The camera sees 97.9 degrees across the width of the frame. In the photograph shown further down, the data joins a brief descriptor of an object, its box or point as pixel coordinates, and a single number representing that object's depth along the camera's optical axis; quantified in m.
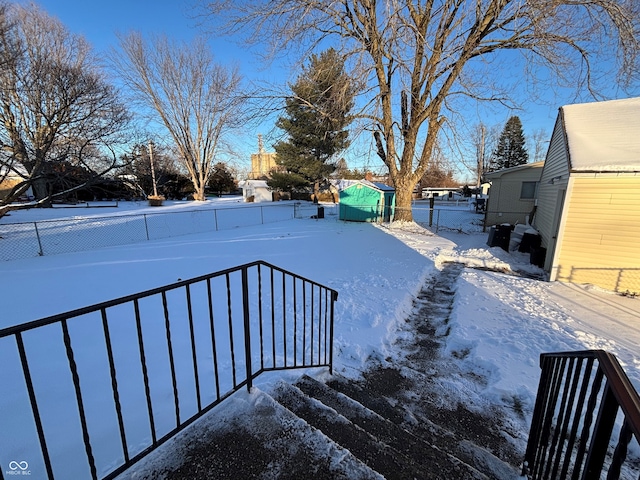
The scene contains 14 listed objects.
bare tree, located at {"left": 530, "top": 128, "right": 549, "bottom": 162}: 37.22
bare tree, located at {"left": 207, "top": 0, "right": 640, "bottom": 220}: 8.47
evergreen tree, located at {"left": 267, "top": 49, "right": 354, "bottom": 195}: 22.94
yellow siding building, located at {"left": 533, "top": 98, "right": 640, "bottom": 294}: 5.72
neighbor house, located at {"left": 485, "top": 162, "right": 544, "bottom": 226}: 12.43
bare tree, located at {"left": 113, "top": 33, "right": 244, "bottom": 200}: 21.20
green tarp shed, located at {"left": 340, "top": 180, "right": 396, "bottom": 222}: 16.14
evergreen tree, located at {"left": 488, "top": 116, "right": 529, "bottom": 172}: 34.66
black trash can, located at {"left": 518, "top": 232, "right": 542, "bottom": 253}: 8.45
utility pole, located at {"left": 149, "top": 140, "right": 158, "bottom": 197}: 24.44
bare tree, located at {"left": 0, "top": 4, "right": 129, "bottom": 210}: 9.79
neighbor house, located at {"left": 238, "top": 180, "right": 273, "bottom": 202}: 31.34
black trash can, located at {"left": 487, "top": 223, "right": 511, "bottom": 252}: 9.29
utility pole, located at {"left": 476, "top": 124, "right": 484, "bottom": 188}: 29.21
